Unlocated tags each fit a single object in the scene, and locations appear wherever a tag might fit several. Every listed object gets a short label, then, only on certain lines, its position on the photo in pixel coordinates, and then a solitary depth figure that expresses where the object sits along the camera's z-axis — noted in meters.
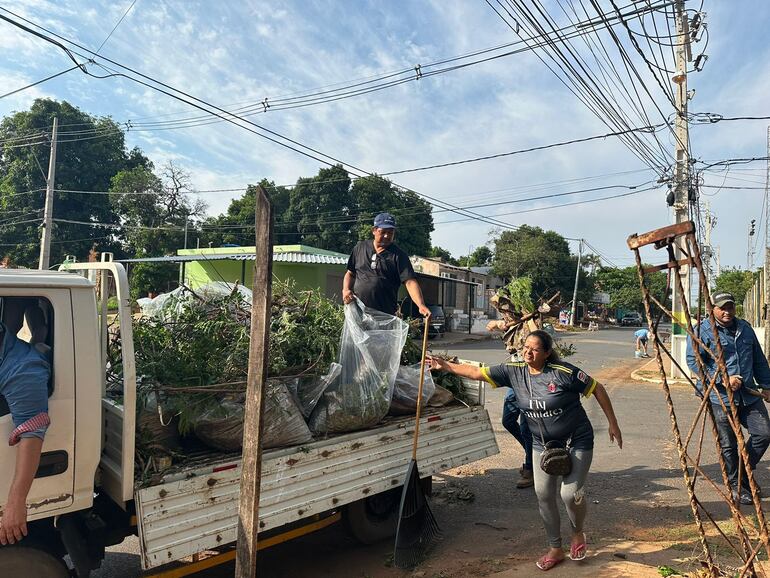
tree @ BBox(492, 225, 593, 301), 41.69
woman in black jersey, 3.49
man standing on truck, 4.48
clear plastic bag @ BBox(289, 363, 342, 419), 3.42
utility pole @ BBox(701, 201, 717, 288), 39.97
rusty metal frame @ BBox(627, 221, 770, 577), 2.41
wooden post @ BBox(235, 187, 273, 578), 2.31
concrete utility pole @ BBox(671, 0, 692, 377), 13.62
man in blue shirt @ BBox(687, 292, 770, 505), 4.52
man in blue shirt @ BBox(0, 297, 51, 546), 2.23
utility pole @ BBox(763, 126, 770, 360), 11.05
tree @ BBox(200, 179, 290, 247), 38.71
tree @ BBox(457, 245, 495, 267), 52.06
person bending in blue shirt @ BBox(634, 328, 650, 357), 18.09
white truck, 2.43
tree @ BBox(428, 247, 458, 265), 51.85
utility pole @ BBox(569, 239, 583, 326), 39.72
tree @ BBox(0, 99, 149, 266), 33.19
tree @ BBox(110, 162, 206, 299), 34.84
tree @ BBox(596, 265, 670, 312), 52.25
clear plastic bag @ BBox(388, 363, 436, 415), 3.92
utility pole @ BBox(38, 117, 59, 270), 17.69
